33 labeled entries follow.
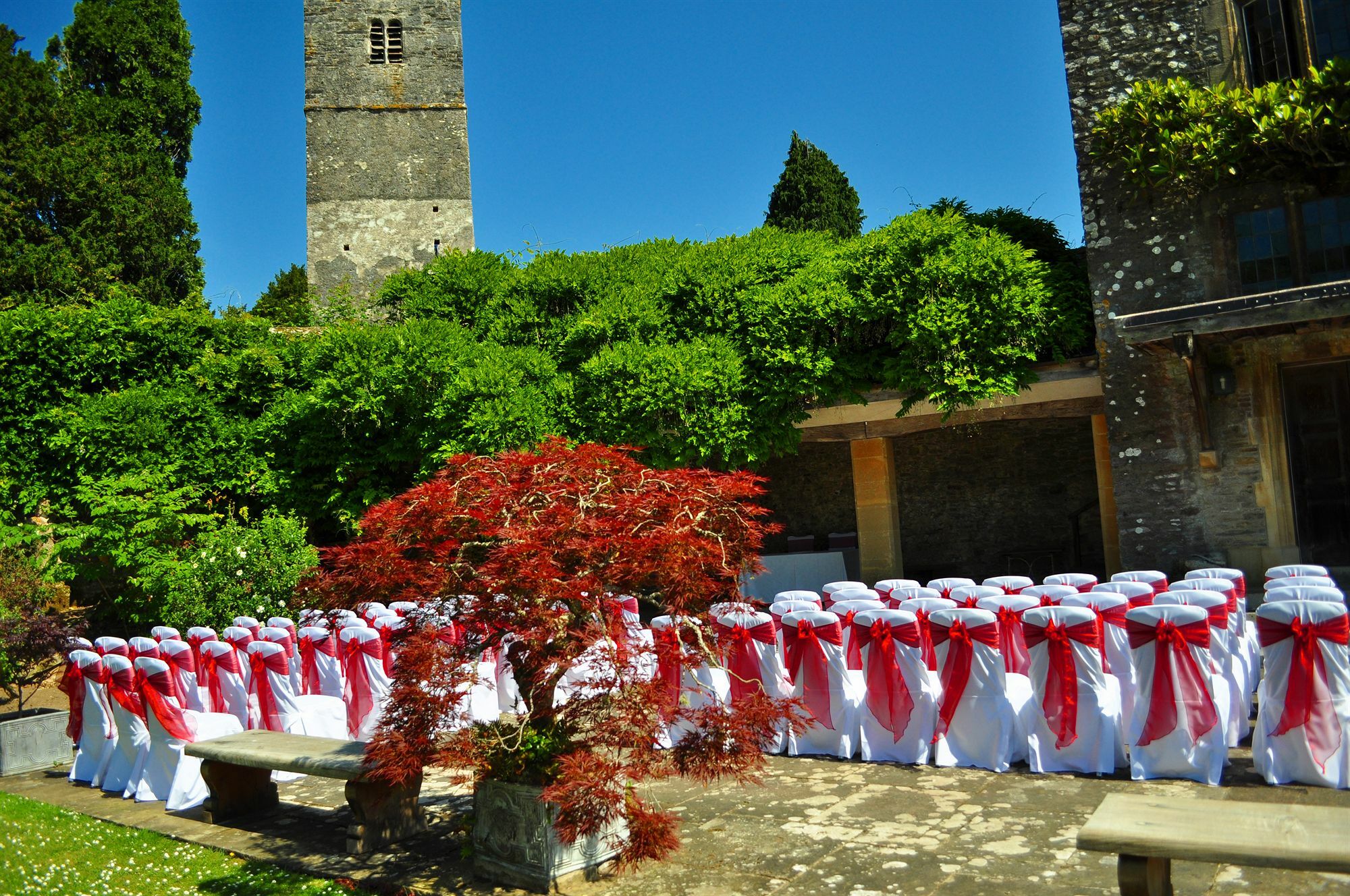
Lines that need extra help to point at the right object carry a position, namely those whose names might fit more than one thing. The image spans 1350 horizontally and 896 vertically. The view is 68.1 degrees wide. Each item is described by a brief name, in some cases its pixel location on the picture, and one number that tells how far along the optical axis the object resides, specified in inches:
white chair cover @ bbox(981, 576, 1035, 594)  353.4
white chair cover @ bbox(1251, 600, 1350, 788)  215.8
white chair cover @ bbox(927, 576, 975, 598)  345.1
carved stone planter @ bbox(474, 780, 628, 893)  193.6
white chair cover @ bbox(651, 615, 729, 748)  184.9
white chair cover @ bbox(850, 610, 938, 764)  265.1
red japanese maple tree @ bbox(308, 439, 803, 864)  183.5
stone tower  960.3
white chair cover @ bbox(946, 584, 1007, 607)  311.8
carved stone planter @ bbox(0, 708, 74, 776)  337.7
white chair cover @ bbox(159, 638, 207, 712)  311.7
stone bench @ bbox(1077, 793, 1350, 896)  132.4
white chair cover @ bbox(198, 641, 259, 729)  328.8
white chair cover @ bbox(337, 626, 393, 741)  332.2
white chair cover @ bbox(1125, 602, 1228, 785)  228.4
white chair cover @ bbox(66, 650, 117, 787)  304.5
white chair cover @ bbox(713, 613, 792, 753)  287.9
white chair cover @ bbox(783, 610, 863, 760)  278.4
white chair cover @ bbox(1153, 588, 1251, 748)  241.8
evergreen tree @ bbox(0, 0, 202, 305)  825.5
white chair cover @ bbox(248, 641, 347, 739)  312.7
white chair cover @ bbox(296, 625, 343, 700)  346.3
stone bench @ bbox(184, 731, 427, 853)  222.5
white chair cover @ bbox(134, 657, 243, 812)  273.1
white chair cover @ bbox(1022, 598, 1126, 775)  243.3
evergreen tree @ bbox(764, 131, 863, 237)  985.5
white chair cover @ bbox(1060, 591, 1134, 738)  248.8
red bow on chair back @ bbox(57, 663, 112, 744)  319.0
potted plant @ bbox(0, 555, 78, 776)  339.9
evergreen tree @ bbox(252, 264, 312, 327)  924.2
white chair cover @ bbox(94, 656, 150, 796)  288.8
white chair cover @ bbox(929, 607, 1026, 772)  253.8
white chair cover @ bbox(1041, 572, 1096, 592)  342.0
